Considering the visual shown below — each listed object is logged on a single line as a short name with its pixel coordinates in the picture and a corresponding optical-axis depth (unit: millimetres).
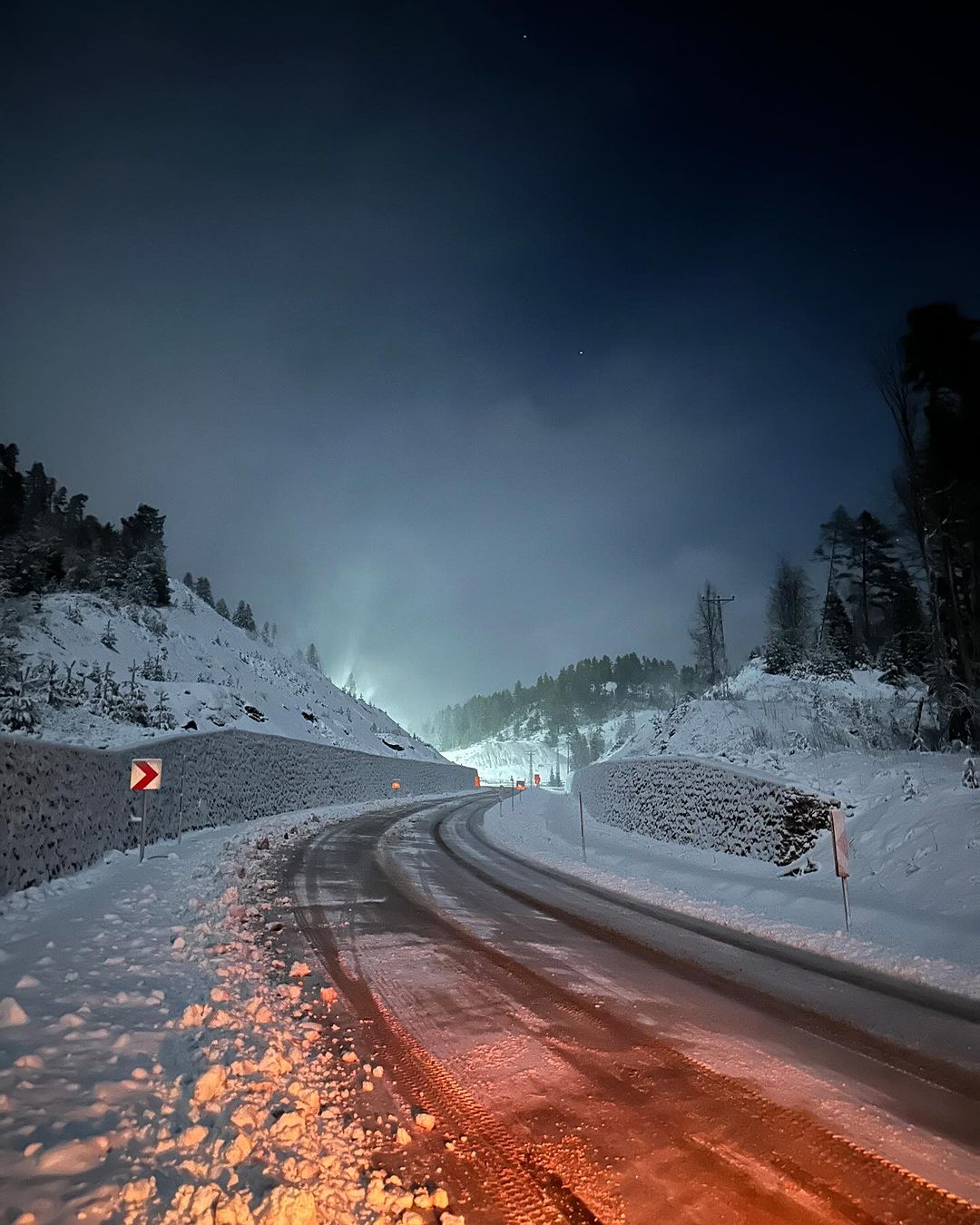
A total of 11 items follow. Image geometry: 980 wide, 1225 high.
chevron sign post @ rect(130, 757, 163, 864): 11595
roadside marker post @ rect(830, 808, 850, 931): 8112
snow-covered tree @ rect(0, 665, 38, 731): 18875
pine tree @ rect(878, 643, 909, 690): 28908
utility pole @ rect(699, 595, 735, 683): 47119
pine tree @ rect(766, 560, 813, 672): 45875
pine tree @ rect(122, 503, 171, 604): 43281
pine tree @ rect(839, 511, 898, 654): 42125
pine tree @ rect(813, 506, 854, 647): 44375
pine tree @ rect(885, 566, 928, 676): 28109
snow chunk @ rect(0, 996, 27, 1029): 4250
